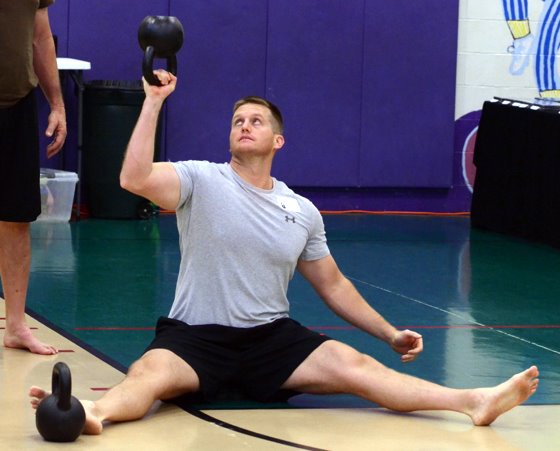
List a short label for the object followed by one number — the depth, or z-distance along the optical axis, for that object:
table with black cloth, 13.51
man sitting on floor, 6.13
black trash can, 14.01
